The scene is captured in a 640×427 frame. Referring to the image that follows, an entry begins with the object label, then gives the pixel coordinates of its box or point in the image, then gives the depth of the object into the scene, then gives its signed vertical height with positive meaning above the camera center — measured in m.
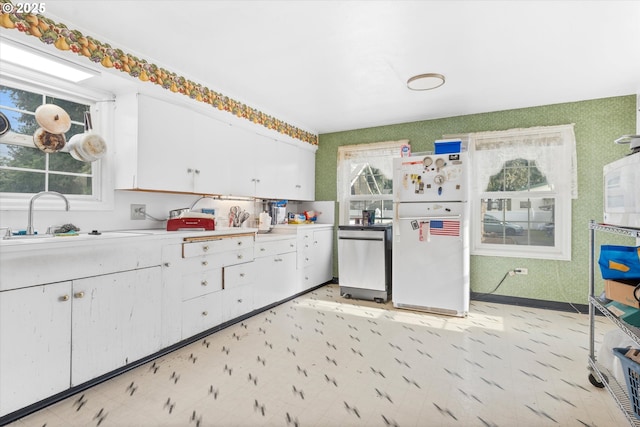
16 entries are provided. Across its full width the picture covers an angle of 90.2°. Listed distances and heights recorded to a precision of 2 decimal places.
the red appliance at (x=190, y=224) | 2.71 -0.09
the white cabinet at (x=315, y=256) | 4.22 -0.58
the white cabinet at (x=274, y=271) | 3.42 -0.65
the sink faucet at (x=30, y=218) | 2.05 -0.04
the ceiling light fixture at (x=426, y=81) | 2.91 +1.27
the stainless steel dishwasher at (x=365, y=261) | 4.00 -0.59
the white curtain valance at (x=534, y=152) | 3.59 +0.78
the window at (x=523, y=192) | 3.64 +0.31
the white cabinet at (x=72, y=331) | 1.68 -0.72
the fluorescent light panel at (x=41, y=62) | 1.95 +1.01
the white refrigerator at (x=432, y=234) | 3.42 -0.20
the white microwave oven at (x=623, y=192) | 1.52 +0.13
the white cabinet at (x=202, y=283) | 2.47 -0.60
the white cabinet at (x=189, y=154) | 2.62 +0.60
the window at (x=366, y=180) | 4.65 +0.53
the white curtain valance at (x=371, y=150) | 4.50 +0.97
